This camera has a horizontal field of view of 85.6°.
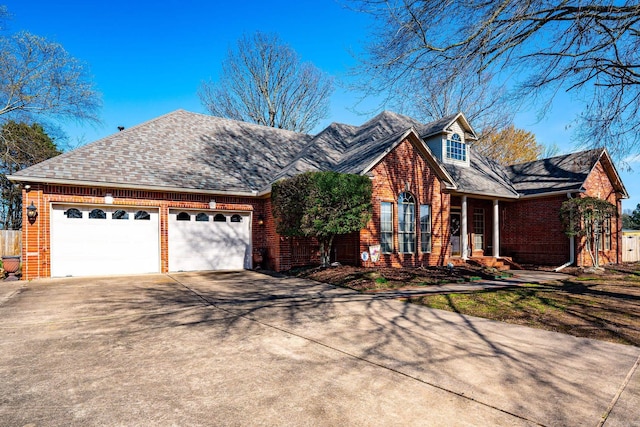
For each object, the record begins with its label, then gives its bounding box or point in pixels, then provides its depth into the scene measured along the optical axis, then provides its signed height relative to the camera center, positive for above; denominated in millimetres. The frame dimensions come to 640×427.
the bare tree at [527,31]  6746 +3781
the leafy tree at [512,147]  31331 +5875
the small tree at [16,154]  18547 +3728
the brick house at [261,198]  11461 +603
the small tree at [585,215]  13766 -239
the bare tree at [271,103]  28266 +9276
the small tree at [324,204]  10461 +277
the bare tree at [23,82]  16422 +6678
